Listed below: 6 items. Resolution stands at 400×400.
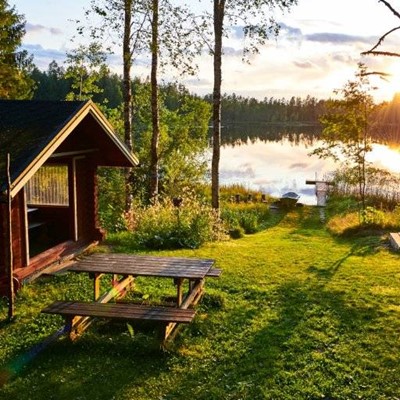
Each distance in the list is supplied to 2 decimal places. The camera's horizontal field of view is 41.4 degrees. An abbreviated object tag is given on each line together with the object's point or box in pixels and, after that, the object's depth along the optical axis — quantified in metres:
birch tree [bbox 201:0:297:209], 15.62
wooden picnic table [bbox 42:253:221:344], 6.45
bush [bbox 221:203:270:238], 17.46
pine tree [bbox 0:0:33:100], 30.23
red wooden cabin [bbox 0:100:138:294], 8.18
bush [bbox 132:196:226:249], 13.06
